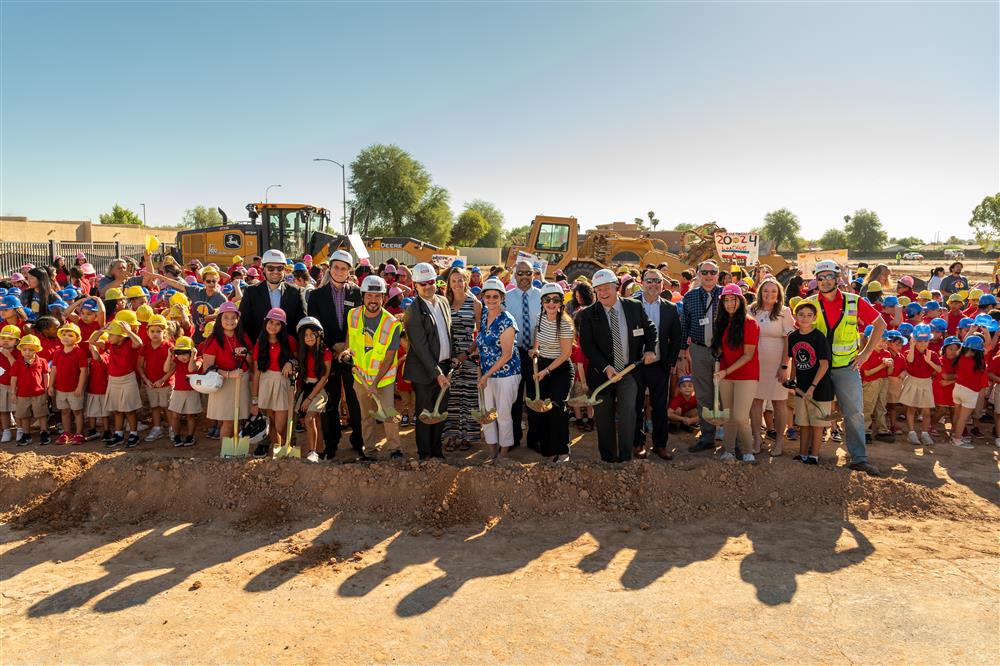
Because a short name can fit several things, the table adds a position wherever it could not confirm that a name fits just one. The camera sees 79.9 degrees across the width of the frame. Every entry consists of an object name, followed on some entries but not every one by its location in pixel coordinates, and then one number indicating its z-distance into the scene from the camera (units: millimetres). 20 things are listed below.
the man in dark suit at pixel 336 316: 5719
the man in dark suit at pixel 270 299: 5703
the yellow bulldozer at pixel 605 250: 16875
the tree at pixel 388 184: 53344
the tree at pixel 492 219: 72125
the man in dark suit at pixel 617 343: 5562
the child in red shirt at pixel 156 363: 6496
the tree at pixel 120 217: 72438
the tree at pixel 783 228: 74375
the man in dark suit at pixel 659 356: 5875
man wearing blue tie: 6277
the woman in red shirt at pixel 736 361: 5590
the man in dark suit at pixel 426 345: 5492
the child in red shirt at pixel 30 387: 6438
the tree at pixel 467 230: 60875
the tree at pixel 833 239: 83000
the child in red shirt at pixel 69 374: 6488
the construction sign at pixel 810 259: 14484
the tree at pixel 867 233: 81375
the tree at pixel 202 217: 87312
